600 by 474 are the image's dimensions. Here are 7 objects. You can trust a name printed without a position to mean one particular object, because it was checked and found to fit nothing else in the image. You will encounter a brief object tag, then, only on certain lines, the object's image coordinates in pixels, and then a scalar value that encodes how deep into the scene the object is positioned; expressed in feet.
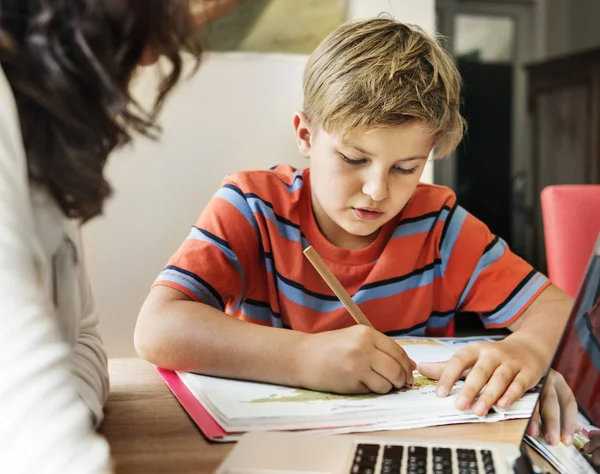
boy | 2.15
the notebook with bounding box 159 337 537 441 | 1.75
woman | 1.01
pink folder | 1.69
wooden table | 1.54
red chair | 3.41
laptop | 1.43
